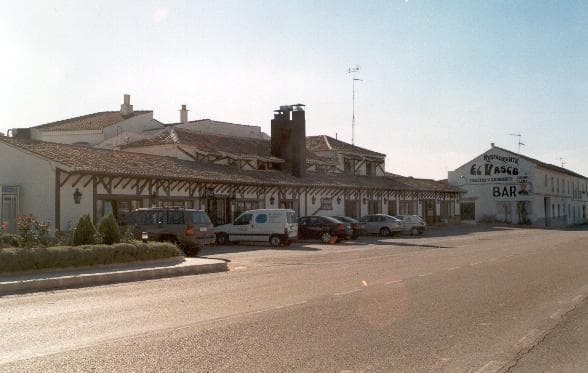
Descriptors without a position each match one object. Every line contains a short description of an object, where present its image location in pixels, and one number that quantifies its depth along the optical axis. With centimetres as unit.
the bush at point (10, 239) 1748
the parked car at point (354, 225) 3694
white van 3069
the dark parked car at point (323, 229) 3441
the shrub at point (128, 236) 2035
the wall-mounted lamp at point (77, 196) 2673
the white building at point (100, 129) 5306
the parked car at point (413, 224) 4316
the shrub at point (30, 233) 1747
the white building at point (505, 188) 6838
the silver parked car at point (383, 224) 4138
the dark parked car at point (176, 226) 2377
